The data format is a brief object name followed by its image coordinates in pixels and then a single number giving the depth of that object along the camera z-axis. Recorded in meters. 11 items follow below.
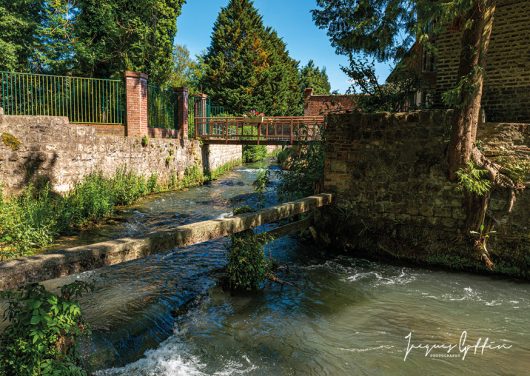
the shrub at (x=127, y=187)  11.27
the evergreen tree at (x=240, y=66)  31.44
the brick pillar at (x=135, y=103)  13.28
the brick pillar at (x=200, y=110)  18.81
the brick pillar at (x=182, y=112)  16.94
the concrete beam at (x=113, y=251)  3.03
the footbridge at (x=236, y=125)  17.04
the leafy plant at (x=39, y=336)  2.75
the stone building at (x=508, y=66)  8.29
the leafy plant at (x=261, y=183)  7.68
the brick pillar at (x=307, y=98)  33.28
